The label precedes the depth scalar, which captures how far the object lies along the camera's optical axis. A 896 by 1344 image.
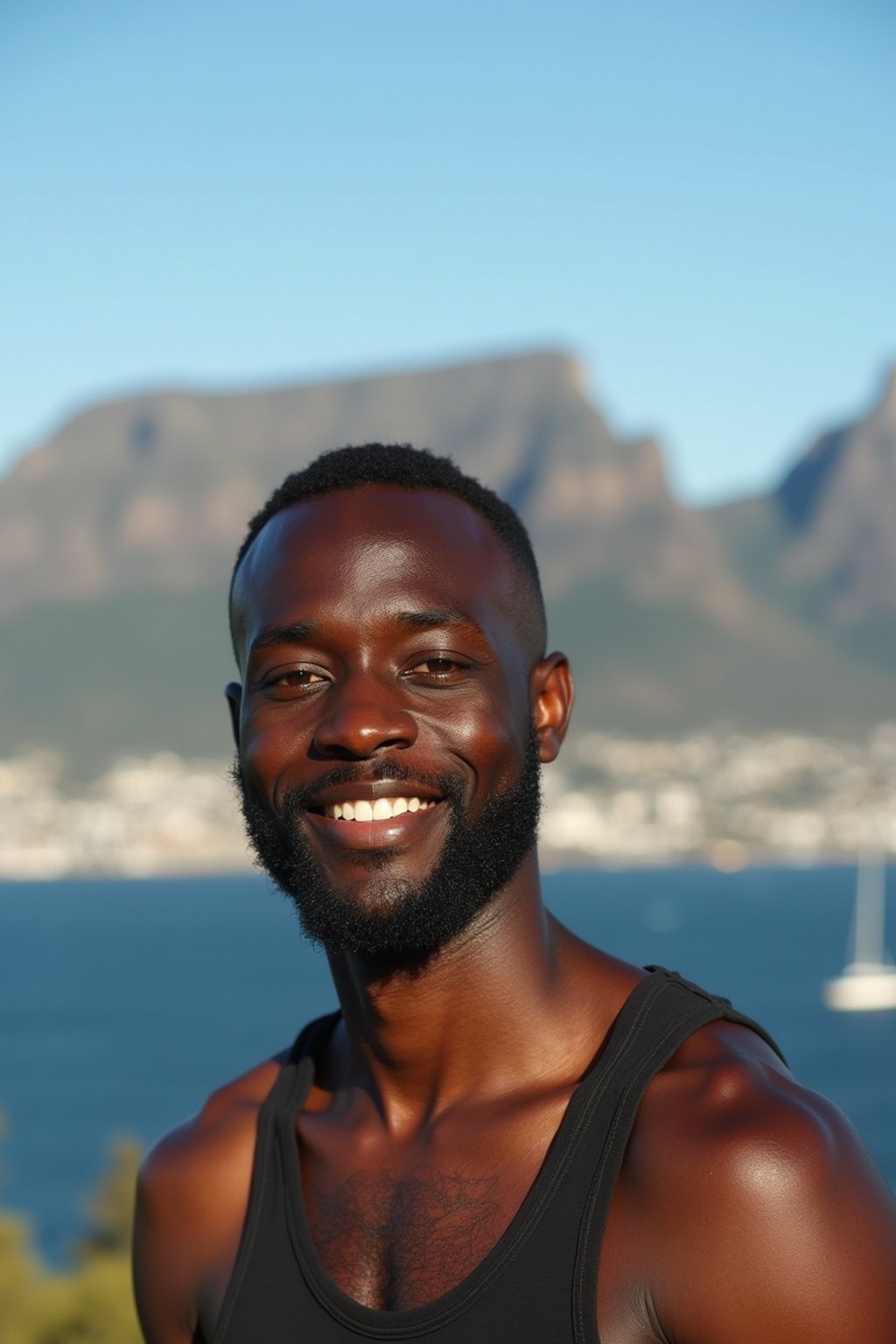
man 2.17
